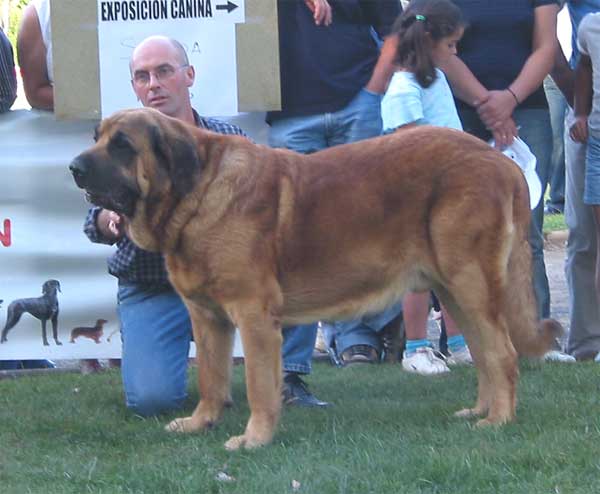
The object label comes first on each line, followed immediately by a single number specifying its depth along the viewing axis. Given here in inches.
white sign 526.0
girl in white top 492.7
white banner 554.6
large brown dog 372.2
